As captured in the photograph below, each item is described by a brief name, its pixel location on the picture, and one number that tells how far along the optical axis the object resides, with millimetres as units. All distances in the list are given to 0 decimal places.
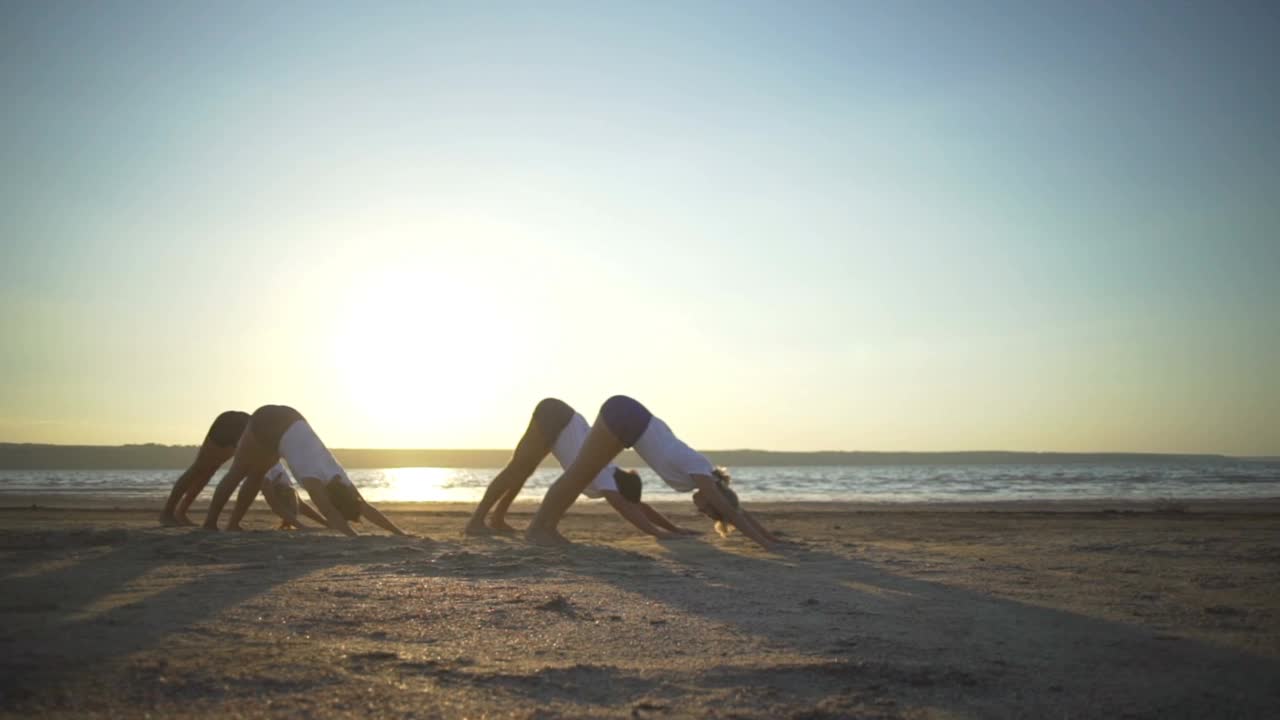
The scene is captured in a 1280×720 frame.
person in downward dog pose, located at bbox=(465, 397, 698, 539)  8719
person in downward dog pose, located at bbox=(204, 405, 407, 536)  8375
